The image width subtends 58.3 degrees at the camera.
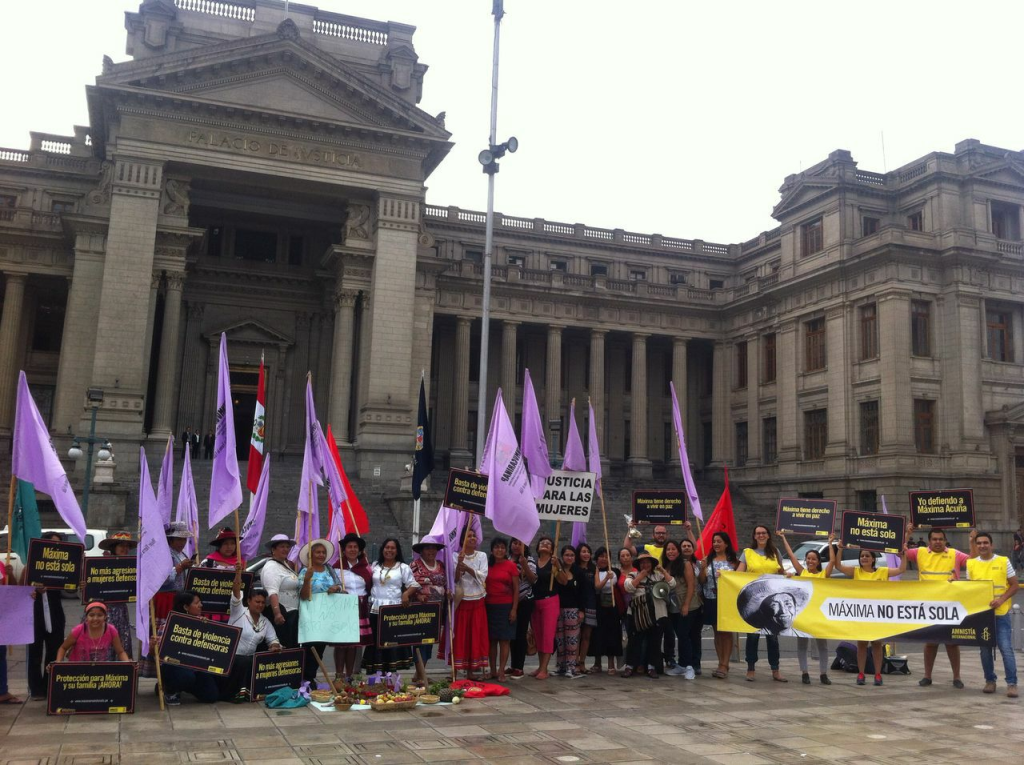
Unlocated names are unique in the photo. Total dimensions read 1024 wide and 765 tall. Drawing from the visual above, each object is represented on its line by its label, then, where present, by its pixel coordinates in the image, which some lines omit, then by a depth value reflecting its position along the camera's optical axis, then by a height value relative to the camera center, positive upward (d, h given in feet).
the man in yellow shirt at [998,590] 40.09 -1.50
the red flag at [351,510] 45.98 +1.17
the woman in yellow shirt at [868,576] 42.65 -1.13
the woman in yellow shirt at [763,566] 42.73 -0.86
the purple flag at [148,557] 33.78 -1.13
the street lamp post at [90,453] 86.28 +6.83
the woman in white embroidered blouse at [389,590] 37.99 -2.29
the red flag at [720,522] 49.73 +1.29
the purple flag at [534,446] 45.03 +4.54
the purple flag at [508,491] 41.01 +2.13
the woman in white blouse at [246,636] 35.17 -4.12
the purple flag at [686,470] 49.44 +4.02
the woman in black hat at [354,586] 37.68 -2.13
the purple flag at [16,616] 33.47 -3.43
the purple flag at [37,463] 34.55 +2.20
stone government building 121.08 +37.39
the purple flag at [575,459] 47.58 +4.22
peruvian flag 41.32 +3.81
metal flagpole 71.46 +24.12
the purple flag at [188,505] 48.40 +1.19
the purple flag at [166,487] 38.17 +1.93
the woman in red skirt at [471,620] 40.16 -3.59
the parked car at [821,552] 89.13 -0.14
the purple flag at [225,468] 39.68 +2.61
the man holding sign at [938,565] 42.37 -0.53
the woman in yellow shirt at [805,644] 42.45 -4.38
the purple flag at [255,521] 42.45 +0.40
